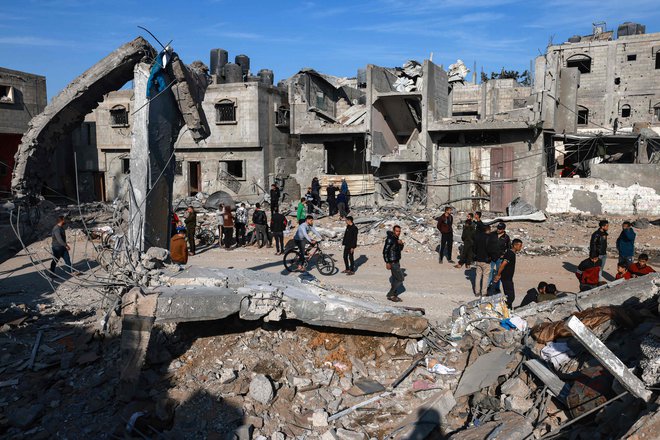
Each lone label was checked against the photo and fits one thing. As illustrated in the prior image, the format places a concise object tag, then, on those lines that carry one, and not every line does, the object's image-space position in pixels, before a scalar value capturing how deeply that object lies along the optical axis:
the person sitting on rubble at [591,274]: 9.35
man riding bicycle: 12.58
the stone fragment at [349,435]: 6.16
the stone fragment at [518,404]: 6.25
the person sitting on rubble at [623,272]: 9.41
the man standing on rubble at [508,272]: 9.27
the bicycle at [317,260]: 12.84
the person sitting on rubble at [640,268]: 9.33
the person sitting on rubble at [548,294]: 8.87
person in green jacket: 16.39
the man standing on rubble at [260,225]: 16.19
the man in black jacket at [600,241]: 10.64
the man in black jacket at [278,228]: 14.72
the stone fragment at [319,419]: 6.36
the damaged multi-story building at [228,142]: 26.73
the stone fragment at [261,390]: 6.50
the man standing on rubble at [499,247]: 9.76
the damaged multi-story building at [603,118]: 20.12
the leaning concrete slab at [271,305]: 6.95
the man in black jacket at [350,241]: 12.38
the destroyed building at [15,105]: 25.47
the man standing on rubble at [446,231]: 13.73
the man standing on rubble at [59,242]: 12.03
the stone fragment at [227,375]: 6.69
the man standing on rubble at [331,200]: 20.89
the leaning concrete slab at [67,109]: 8.35
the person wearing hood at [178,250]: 9.55
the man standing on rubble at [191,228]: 15.32
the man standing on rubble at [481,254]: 10.04
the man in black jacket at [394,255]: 10.04
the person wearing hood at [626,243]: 11.21
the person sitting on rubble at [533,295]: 9.09
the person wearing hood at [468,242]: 12.95
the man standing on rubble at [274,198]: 19.55
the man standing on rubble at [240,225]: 16.66
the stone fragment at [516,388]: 6.46
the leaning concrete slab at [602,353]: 5.03
